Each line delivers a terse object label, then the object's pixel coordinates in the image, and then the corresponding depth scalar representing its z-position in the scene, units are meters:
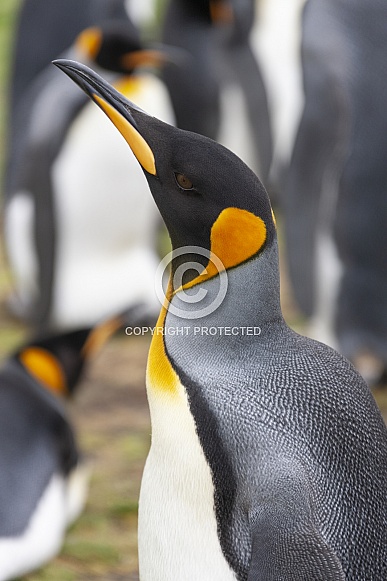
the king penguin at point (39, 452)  5.17
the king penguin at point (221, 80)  12.60
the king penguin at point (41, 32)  11.04
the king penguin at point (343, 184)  7.47
